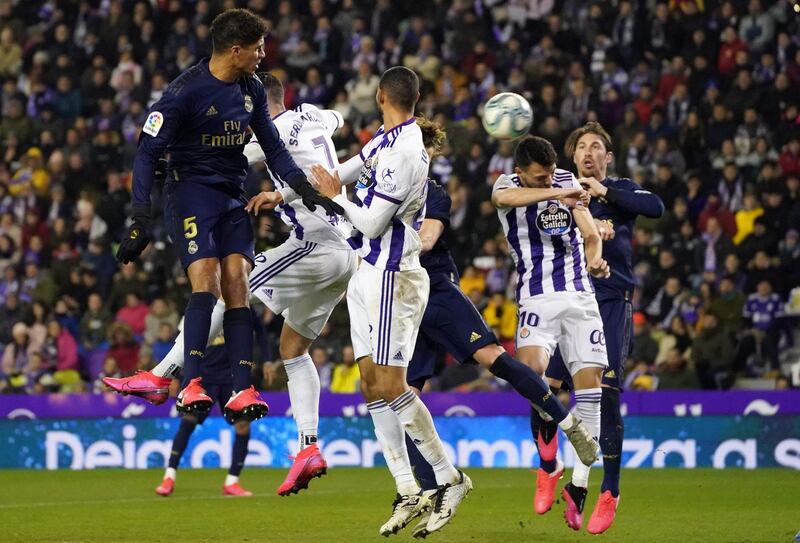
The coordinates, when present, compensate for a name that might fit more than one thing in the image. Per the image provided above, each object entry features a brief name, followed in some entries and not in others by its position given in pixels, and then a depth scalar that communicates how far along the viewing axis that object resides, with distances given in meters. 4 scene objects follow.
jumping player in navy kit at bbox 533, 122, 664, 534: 20.03
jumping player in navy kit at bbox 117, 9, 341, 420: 17.05
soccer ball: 21.11
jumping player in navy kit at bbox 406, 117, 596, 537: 18.62
